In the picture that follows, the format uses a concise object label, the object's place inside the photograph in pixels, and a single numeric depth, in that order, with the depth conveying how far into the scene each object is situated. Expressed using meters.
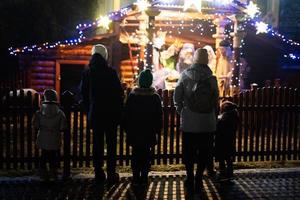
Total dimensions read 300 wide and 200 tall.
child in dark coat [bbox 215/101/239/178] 6.95
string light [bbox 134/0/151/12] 13.34
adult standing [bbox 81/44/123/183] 6.50
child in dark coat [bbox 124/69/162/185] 6.44
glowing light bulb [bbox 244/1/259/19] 14.53
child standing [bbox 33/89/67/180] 6.75
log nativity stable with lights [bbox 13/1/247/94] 15.45
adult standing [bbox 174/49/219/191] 6.29
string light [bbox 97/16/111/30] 15.64
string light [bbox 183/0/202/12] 13.71
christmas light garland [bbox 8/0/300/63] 14.62
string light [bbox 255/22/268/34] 15.93
